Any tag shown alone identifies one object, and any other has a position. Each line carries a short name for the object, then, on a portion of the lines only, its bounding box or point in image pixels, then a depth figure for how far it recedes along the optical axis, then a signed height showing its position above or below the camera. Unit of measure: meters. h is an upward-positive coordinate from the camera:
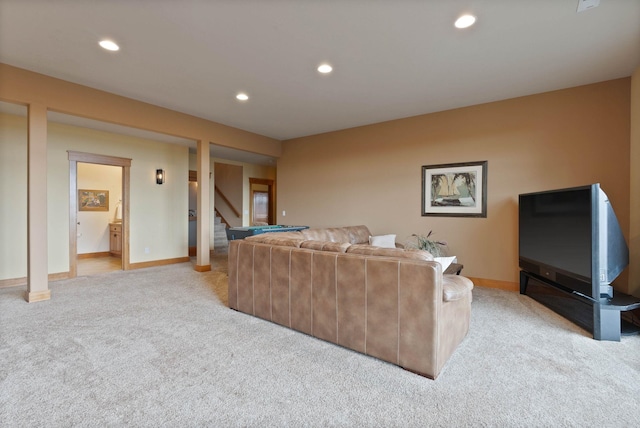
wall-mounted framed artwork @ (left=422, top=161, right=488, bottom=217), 4.35 +0.40
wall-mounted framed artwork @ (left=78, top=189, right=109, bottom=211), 6.85 +0.34
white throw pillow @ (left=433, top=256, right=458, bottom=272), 2.46 -0.41
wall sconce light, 5.86 +0.78
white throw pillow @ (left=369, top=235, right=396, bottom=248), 4.51 -0.43
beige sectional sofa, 1.93 -0.67
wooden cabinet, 6.98 -0.65
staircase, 7.95 -0.73
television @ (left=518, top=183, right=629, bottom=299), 2.57 -0.27
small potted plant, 3.74 -0.42
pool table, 4.65 -0.28
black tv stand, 2.50 -0.99
